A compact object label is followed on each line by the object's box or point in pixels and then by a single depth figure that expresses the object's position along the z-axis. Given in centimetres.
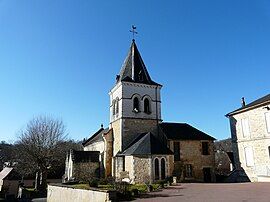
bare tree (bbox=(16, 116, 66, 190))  3553
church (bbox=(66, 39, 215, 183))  2397
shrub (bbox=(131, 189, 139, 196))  1696
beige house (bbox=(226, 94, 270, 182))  2295
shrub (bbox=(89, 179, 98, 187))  1934
